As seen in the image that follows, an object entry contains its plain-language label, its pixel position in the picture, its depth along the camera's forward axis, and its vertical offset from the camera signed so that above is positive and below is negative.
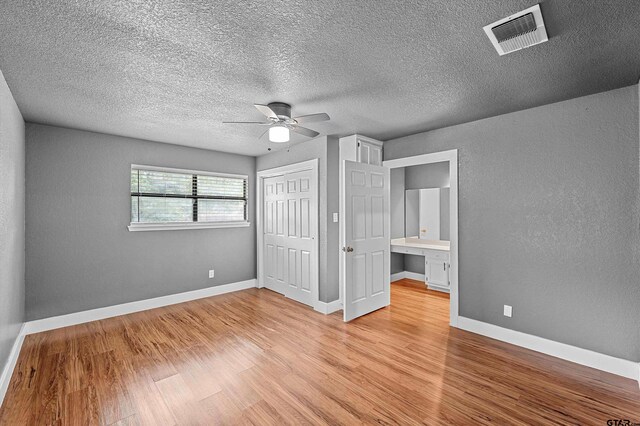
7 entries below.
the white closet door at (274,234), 5.01 -0.34
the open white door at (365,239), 3.75 -0.34
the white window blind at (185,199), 4.30 +0.27
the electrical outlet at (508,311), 3.18 -1.06
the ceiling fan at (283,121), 2.71 +0.93
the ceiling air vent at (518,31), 1.60 +1.10
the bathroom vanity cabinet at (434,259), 4.95 -0.78
